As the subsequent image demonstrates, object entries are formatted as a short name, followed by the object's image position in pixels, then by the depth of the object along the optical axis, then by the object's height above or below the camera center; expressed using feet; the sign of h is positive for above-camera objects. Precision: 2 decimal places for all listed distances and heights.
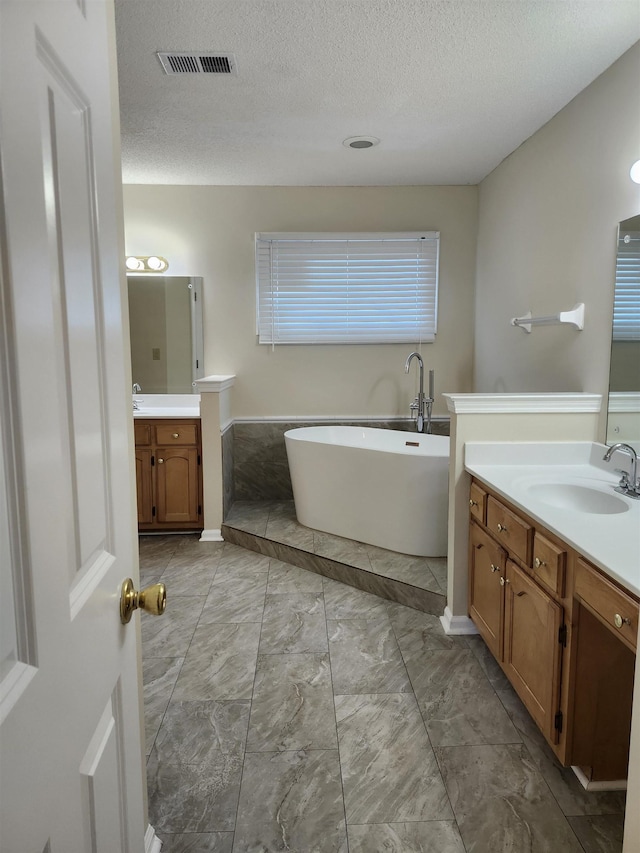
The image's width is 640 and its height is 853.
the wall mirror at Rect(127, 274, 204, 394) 14.94 +0.48
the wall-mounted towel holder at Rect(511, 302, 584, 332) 9.28 +0.52
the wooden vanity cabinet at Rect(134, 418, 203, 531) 13.64 -2.87
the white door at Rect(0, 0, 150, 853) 1.68 -0.35
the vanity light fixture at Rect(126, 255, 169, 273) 14.62 +2.19
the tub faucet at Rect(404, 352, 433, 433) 14.60 -1.44
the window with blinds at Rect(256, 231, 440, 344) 14.96 +1.61
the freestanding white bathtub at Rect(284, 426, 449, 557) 11.26 -2.91
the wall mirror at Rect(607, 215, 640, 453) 7.83 +0.07
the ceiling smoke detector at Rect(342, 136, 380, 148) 11.27 +4.10
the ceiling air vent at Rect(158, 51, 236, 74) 8.17 +4.12
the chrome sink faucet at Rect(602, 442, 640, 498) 7.07 -1.62
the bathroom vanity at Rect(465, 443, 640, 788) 5.20 -2.68
